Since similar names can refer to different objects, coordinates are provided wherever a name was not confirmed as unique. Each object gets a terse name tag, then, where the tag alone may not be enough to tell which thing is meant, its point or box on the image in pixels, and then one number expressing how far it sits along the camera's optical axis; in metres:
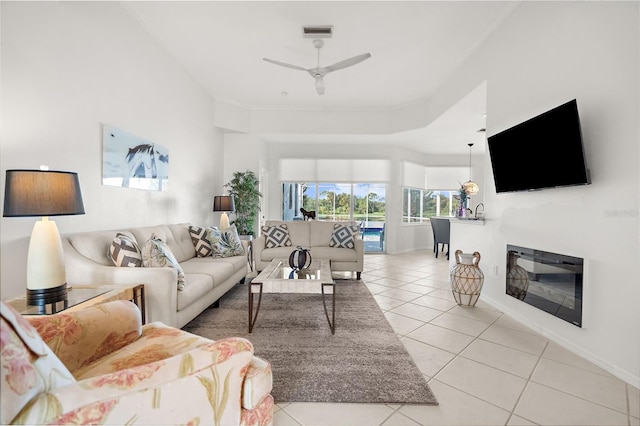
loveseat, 4.59
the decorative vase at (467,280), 3.36
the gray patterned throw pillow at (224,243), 3.87
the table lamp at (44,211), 1.66
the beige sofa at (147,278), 2.30
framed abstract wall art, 2.97
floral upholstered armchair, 0.78
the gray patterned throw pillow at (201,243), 3.91
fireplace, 2.39
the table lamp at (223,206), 5.21
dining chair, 6.77
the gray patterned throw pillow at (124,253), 2.45
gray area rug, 1.83
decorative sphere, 3.15
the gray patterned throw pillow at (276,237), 4.79
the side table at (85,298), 1.72
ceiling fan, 3.32
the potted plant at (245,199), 5.92
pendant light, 6.78
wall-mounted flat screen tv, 2.28
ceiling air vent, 3.45
